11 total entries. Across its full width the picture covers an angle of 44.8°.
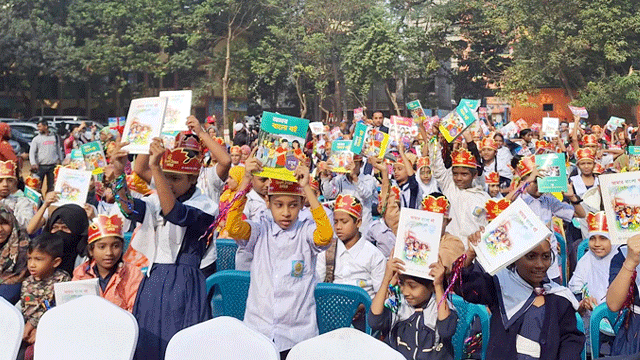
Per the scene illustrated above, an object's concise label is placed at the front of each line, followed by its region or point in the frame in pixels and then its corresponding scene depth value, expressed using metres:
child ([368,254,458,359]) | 3.81
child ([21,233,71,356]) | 4.82
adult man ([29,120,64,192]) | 15.21
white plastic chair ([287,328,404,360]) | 2.97
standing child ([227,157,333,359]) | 4.26
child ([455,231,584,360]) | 3.57
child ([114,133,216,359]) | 4.08
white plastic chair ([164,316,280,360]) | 3.12
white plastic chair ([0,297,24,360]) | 3.40
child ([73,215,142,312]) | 4.72
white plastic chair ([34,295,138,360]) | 3.31
